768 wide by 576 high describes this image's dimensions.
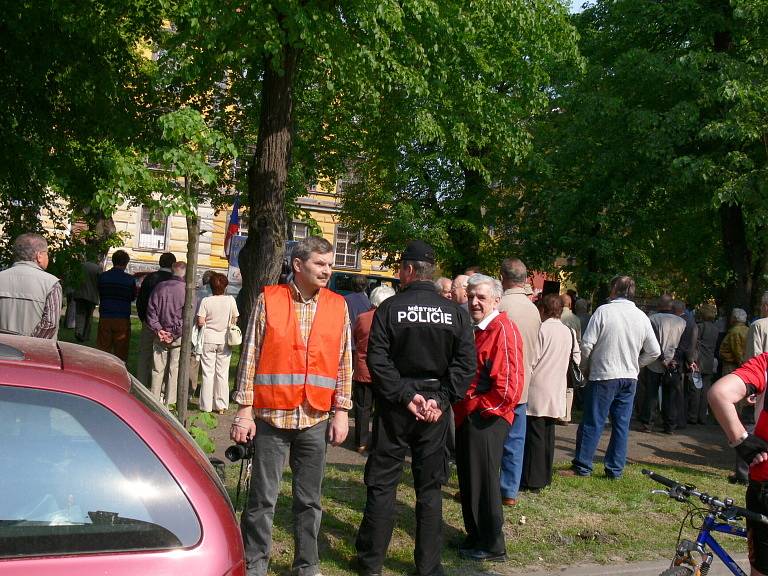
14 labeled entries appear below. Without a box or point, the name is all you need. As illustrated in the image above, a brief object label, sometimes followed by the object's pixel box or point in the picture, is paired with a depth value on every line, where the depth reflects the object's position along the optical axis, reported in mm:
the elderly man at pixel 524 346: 7543
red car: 2568
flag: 19147
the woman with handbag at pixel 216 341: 11742
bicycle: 3879
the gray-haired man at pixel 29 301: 6961
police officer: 5509
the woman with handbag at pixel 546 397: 8164
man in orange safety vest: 5094
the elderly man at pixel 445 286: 9875
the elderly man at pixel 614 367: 8938
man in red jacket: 6207
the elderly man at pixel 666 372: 12836
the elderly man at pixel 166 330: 11469
